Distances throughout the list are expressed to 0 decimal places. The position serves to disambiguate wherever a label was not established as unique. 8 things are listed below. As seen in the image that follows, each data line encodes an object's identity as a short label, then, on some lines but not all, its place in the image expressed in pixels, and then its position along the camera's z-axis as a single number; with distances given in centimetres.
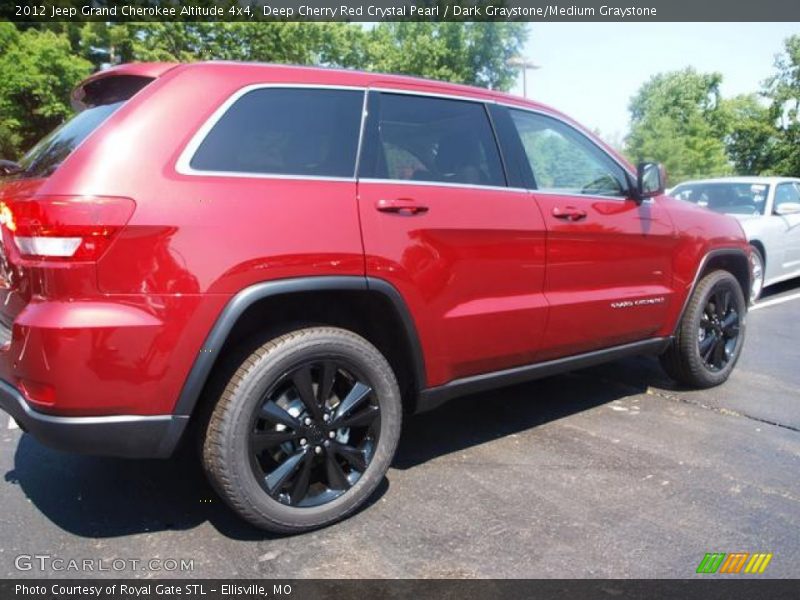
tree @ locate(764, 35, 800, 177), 3011
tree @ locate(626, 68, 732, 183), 4372
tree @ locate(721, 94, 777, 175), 3158
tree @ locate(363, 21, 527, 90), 3459
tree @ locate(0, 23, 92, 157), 2092
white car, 798
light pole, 1917
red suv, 222
